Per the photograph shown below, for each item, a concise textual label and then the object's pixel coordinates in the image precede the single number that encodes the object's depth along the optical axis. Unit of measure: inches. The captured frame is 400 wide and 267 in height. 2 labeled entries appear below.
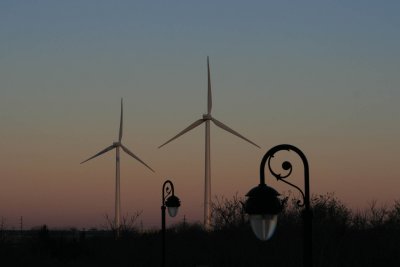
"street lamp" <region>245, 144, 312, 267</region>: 753.0
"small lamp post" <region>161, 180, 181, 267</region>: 1857.8
